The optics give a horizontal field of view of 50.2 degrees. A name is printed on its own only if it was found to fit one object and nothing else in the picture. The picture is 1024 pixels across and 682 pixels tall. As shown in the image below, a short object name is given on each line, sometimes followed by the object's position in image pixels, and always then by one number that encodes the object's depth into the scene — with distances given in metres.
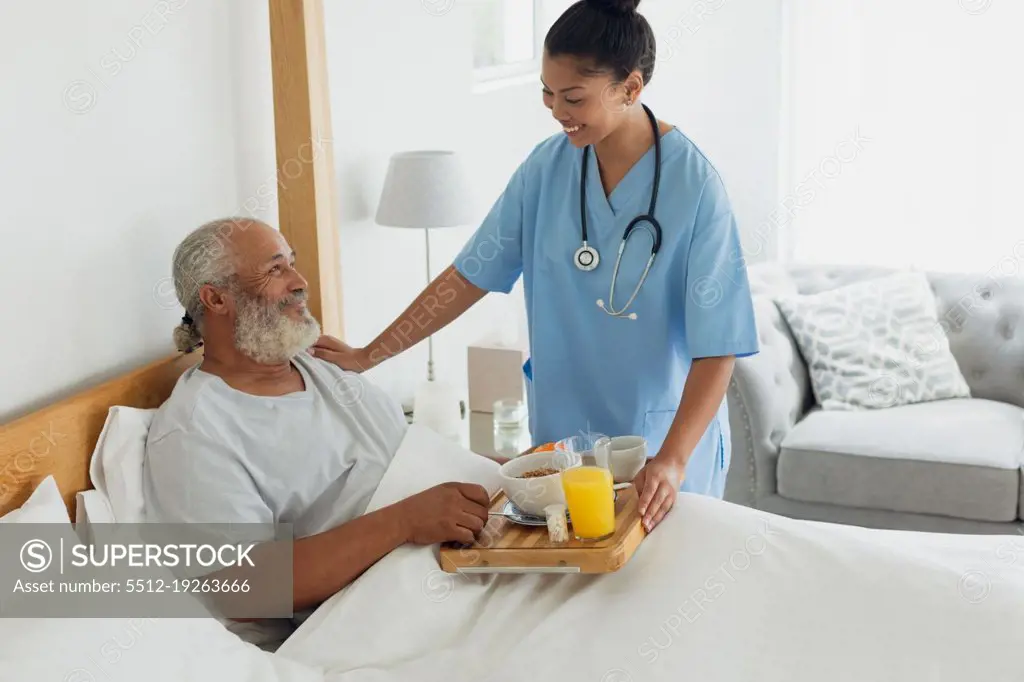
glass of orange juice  1.64
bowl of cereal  1.75
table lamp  2.82
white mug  1.89
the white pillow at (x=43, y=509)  1.56
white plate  1.75
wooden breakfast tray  1.62
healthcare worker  1.83
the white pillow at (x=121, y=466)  1.74
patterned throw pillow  3.27
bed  1.48
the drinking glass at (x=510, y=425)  2.97
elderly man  1.74
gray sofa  2.94
